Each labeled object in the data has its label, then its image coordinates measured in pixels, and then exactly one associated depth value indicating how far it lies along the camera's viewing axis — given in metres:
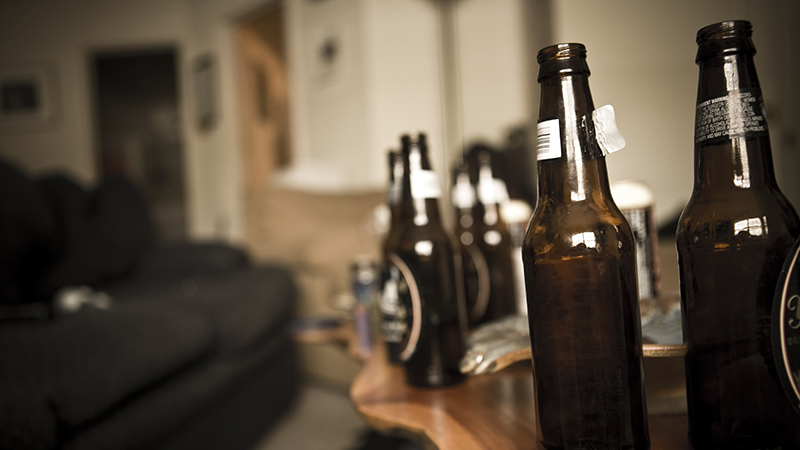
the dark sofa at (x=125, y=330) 0.85
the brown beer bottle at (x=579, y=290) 0.37
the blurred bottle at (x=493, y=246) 0.87
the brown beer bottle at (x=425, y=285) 0.62
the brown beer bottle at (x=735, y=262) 0.36
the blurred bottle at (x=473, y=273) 0.86
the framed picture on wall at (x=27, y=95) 4.22
